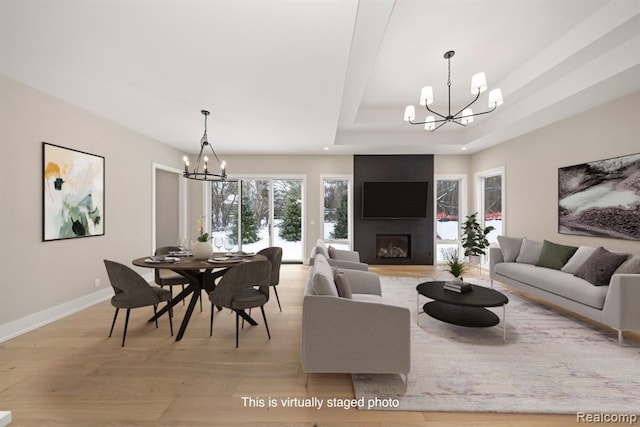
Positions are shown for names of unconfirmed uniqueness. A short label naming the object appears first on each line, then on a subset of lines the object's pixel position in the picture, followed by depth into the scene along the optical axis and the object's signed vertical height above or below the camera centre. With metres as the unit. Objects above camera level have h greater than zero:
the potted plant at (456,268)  3.13 -0.66
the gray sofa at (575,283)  2.56 -0.83
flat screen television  6.36 +0.31
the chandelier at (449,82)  2.82 +1.32
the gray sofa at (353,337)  1.97 -0.91
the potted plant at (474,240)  5.54 -0.58
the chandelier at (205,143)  3.20 +0.87
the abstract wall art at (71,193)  3.17 +0.23
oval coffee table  2.70 -0.91
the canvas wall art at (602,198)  3.26 +0.19
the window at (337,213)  6.66 -0.03
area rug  1.89 -1.31
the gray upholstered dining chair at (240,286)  2.64 -0.73
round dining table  2.75 -0.56
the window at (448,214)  6.67 -0.05
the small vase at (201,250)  3.12 -0.44
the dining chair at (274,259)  3.54 -0.63
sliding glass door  6.53 -0.03
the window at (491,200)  5.57 +0.28
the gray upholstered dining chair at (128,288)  2.64 -0.76
